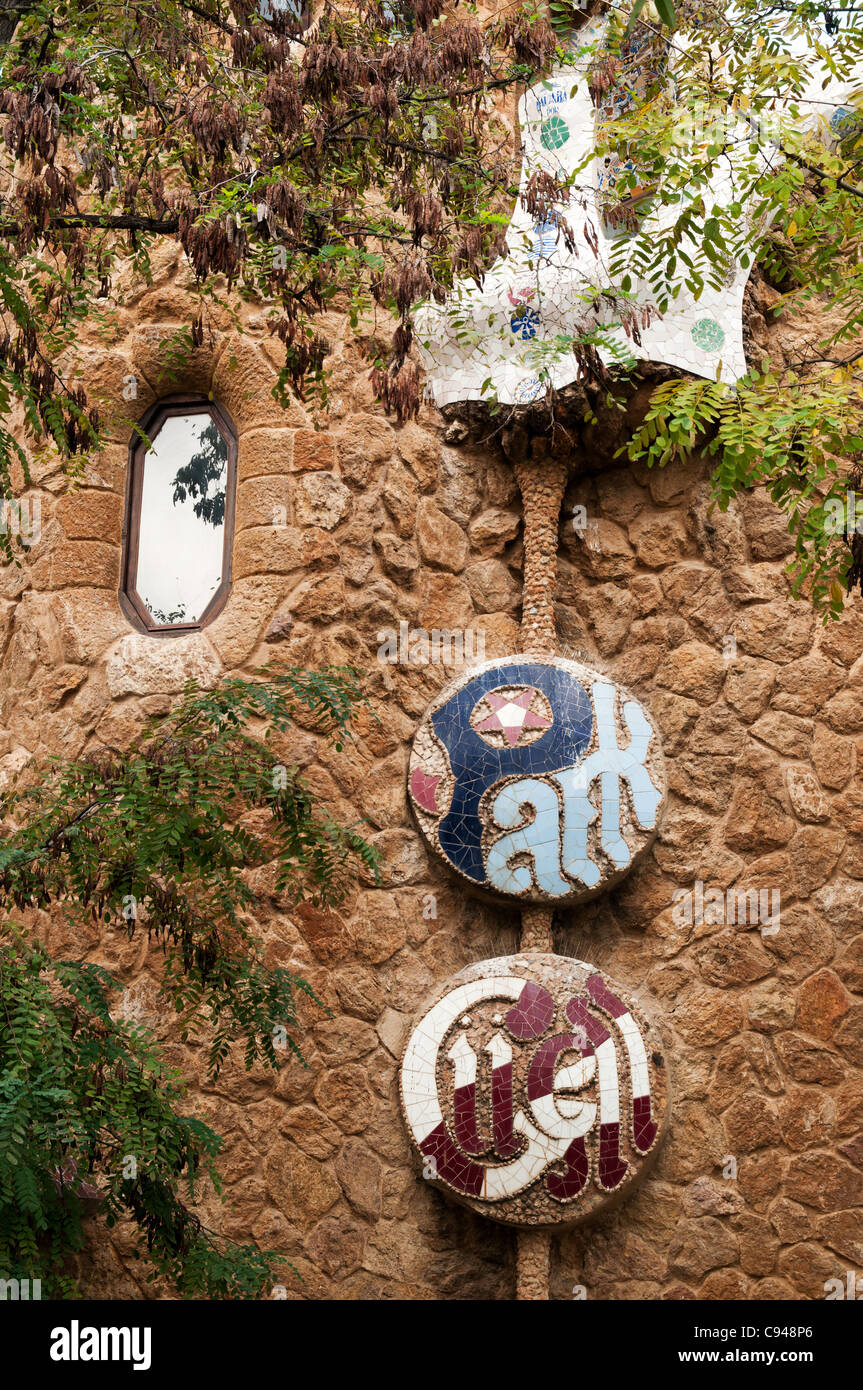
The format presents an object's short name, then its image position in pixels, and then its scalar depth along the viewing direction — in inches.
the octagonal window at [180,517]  251.4
